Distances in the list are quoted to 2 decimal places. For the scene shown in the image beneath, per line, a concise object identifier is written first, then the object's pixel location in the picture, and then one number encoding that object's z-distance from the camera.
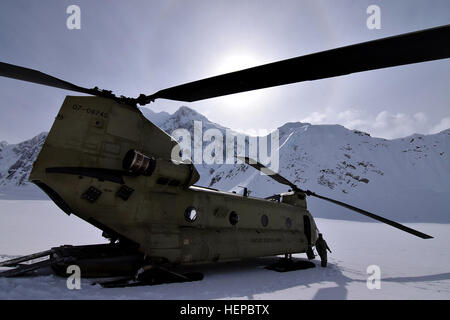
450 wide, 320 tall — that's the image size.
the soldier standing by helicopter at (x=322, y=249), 9.95
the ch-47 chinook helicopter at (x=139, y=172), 5.24
